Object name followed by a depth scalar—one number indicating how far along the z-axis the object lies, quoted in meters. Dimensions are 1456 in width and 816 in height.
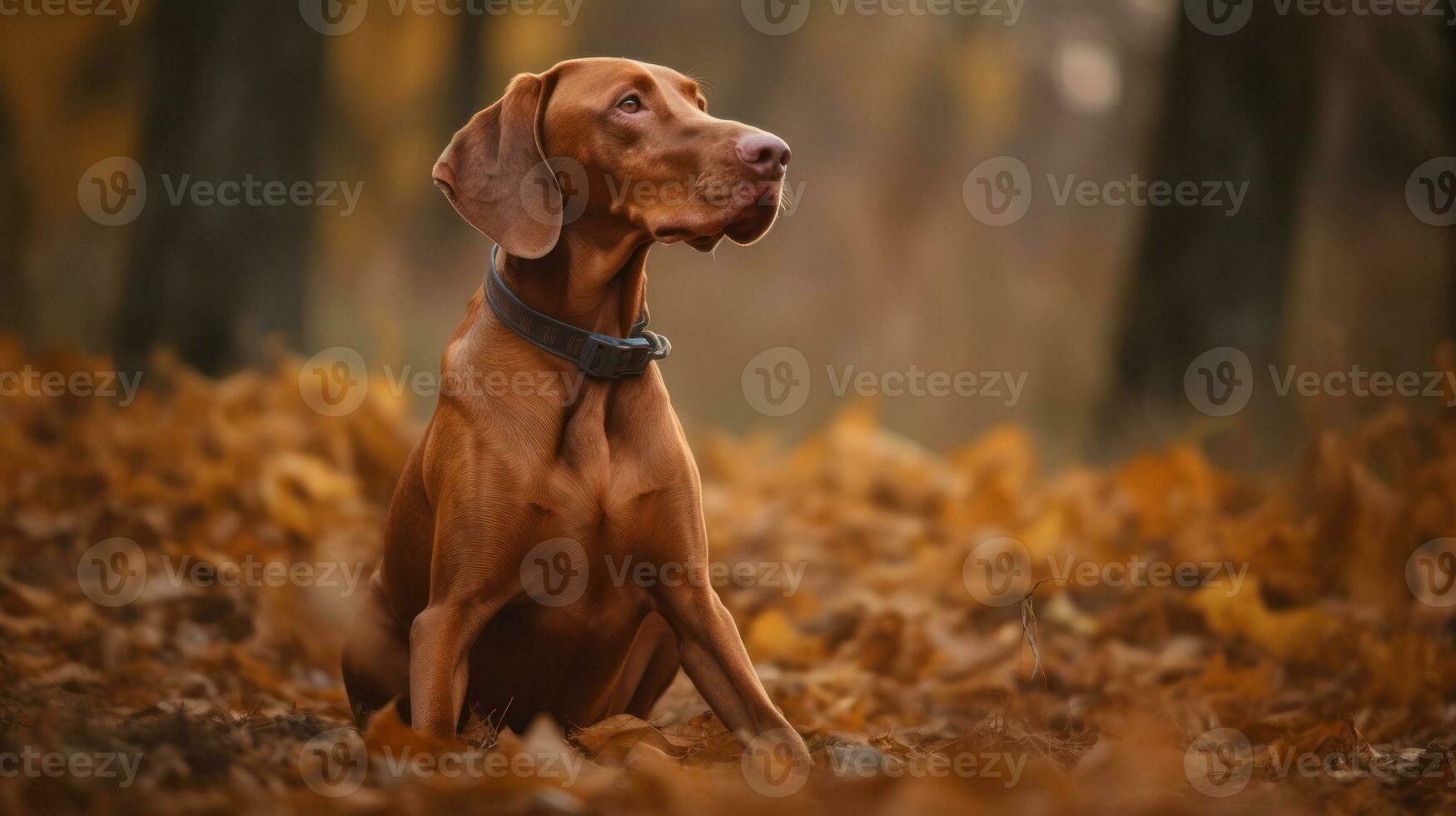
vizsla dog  5.93
